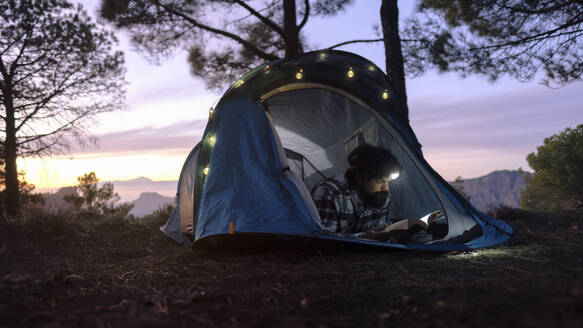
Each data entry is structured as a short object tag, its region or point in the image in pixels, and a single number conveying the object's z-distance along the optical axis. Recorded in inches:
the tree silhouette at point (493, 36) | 267.9
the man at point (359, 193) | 139.9
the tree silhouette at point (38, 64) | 311.4
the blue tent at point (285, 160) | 121.0
